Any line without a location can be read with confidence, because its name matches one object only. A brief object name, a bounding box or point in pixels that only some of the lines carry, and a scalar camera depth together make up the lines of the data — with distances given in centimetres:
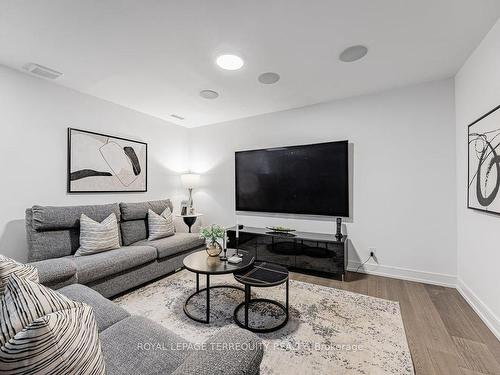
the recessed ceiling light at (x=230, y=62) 225
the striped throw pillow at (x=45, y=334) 54
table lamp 434
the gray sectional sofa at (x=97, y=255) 209
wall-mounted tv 325
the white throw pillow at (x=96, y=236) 254
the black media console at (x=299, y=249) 295
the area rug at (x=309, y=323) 156
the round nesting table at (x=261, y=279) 190
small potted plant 234
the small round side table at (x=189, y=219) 410
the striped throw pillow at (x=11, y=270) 106
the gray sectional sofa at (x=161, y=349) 83
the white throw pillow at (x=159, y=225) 328
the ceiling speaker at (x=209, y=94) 303
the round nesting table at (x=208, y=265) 201
